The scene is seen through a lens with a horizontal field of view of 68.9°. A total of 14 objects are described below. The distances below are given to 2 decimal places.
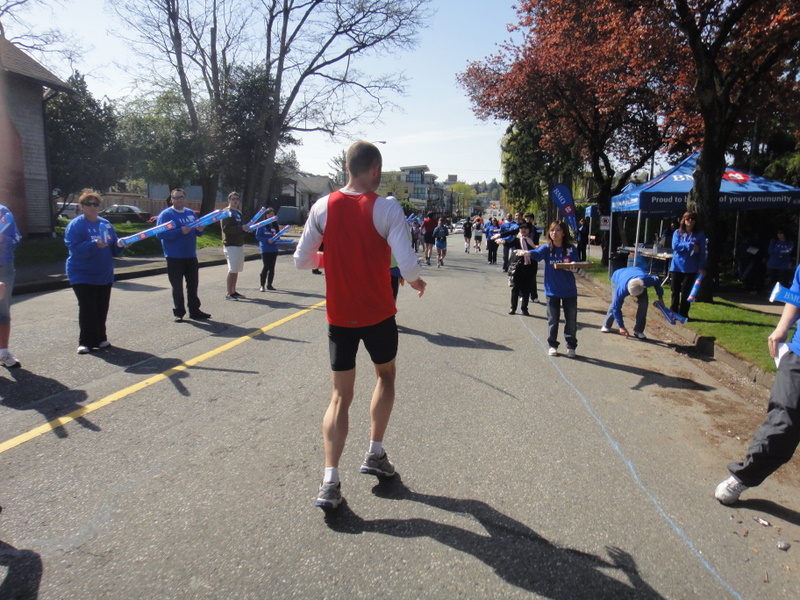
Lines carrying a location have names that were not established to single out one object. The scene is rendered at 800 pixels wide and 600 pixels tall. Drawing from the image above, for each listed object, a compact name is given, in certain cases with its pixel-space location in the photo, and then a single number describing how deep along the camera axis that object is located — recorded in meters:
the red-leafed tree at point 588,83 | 13.02
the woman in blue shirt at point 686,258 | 9.66
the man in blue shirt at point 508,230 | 12.17
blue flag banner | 9.33
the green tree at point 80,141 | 25.83
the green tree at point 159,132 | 36.06
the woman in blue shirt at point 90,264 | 6.59
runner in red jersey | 3.24
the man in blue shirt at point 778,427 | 3.30
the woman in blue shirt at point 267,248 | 11.93
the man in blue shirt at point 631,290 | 8.20
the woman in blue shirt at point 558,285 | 7.46
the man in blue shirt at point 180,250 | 8.46
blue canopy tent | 13.73
